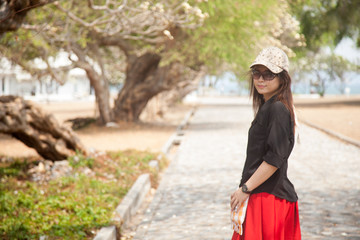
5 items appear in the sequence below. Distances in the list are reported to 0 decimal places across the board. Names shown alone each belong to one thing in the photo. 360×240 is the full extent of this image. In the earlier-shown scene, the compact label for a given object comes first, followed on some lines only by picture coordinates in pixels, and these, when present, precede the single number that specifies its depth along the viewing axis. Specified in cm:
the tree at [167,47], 1502
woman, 320
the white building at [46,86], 5831
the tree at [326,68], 8462
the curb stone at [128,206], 588
